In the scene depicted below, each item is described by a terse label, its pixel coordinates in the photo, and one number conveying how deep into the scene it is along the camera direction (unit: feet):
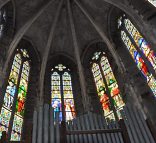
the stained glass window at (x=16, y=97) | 34.96
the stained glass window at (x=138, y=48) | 37.09
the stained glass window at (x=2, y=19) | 44.01
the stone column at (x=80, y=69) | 38.70
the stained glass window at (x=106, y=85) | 41.93
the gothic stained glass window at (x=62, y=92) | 42.83
